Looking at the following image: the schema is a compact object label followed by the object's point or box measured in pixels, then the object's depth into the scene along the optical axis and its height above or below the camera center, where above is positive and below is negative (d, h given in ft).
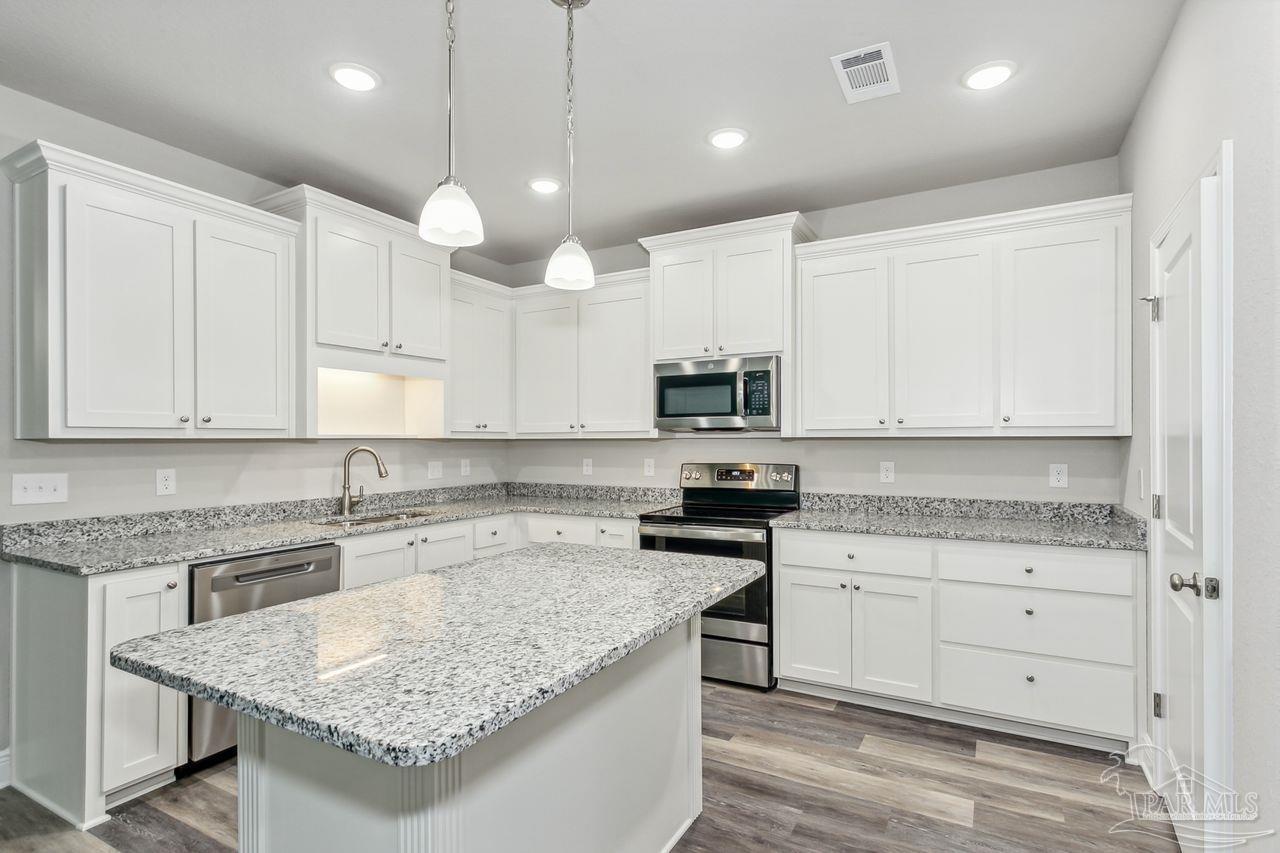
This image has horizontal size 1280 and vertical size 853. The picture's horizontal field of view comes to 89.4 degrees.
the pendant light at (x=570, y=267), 7.10 +1.76
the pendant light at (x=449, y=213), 5.91 +1.96
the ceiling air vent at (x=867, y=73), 7.48 +4.26
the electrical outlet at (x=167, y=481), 9.36 -0.80
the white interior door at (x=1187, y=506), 5.36 -0.77
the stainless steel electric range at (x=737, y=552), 10.99 -2.22
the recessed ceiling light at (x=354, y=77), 7.67 +4.23
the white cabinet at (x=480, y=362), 13.43 +1.39
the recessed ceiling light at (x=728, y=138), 9.32 +4.23
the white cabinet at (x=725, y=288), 11.56 +2.58
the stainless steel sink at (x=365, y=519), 10.64 -1.64
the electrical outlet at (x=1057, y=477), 10.46 -0.83
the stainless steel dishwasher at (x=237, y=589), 8.20 -2.20
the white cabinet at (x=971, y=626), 8.66 -2.96
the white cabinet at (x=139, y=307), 7.66 +1.57
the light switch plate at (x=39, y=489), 8.07 -0.79
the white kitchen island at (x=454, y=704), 3.40 -1.48
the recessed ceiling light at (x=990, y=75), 7.67 +4.26
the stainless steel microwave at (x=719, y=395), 11.60 +0.58
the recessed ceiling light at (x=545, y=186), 11.17 +4.22
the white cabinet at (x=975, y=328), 9.39 +1.56
